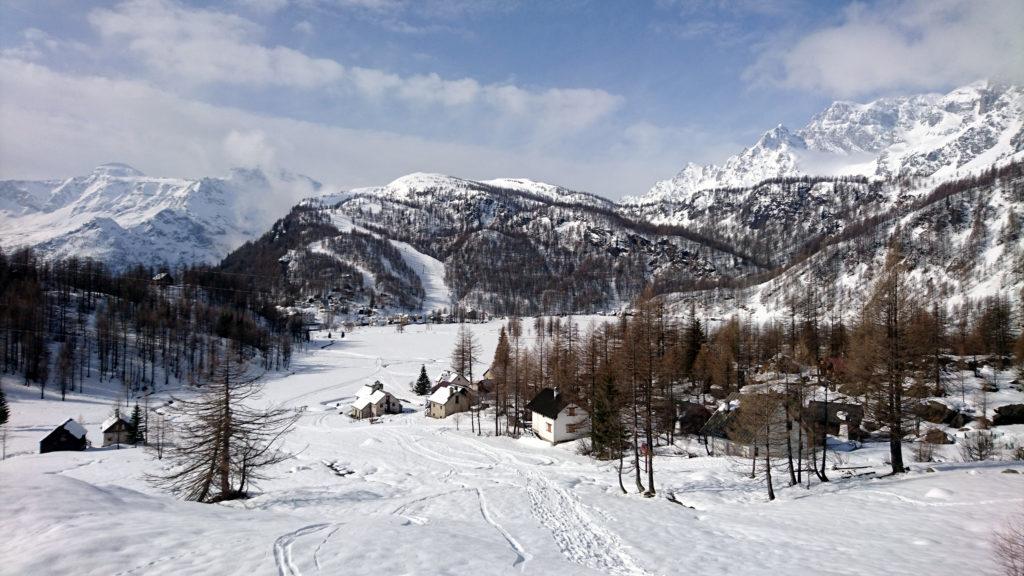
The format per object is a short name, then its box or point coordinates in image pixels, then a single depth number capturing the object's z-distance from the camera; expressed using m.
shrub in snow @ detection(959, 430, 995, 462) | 28.39
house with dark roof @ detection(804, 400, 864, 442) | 39.25
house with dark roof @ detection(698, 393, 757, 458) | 34.68
